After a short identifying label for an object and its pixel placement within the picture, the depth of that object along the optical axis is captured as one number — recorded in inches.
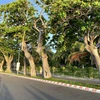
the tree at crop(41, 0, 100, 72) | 327.4
